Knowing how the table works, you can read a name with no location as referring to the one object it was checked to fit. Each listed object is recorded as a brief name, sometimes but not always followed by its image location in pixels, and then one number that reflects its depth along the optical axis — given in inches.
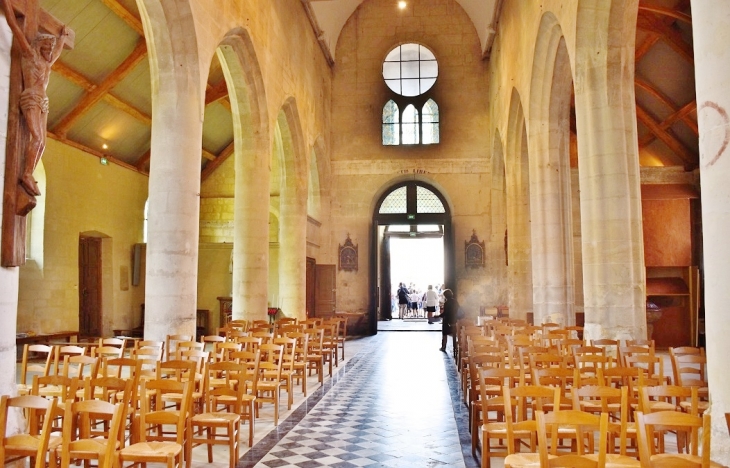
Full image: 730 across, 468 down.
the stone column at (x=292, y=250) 669.3
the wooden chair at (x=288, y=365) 297.4
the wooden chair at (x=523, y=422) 144.7
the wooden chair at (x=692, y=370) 223.6
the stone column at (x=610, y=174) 349.1
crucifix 182.2
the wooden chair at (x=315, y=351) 378.3
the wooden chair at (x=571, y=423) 121.3
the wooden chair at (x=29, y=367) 230.8
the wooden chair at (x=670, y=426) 117.3
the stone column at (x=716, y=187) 168.9
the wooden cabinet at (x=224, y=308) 740.6
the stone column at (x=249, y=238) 519.5
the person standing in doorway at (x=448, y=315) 600.1
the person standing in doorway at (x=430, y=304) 941.8
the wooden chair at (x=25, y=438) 135.0
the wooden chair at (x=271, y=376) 262.2
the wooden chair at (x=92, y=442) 127.5
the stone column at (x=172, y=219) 364.2
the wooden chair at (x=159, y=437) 149.3
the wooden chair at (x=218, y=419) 191.1
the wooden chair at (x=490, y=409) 179.5
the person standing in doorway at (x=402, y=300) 1145.6
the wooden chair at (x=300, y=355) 333.7
